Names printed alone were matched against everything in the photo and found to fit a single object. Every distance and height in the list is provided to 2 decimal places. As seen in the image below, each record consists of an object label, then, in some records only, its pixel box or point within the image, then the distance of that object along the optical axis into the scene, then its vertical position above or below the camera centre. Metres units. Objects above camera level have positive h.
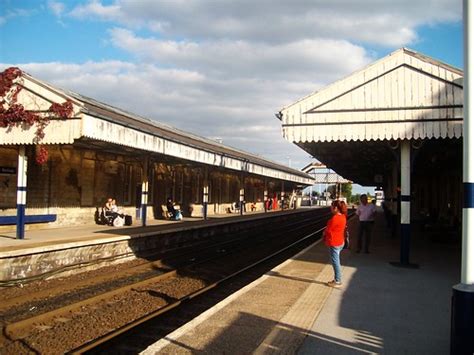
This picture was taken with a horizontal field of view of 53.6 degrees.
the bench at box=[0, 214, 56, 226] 14.32 -0.99
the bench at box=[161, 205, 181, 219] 24.62 -1.08
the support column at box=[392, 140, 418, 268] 10.48 -0.10
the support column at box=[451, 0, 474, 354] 4.05 -0.33
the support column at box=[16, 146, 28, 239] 12.83 -0.14
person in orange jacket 8.14 -0.69
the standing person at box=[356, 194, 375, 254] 12.66 -0.58
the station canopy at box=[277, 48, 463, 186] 9.96 +2.03
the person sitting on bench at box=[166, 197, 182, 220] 23.30 -1.00
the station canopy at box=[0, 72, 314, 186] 12.52 +1.75
